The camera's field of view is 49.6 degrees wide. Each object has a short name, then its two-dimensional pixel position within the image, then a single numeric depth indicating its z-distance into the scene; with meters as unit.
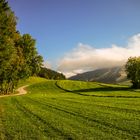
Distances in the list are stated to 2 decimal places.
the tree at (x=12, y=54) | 27.70
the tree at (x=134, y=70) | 55.60
